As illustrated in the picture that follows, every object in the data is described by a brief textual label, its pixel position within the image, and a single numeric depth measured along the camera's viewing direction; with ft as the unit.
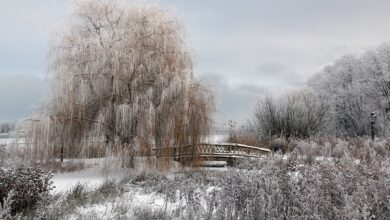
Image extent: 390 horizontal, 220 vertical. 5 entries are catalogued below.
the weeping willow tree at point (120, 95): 51.29
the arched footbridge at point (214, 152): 52.60
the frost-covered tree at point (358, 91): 157.07
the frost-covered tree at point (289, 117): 128.06
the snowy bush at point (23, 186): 24.56
